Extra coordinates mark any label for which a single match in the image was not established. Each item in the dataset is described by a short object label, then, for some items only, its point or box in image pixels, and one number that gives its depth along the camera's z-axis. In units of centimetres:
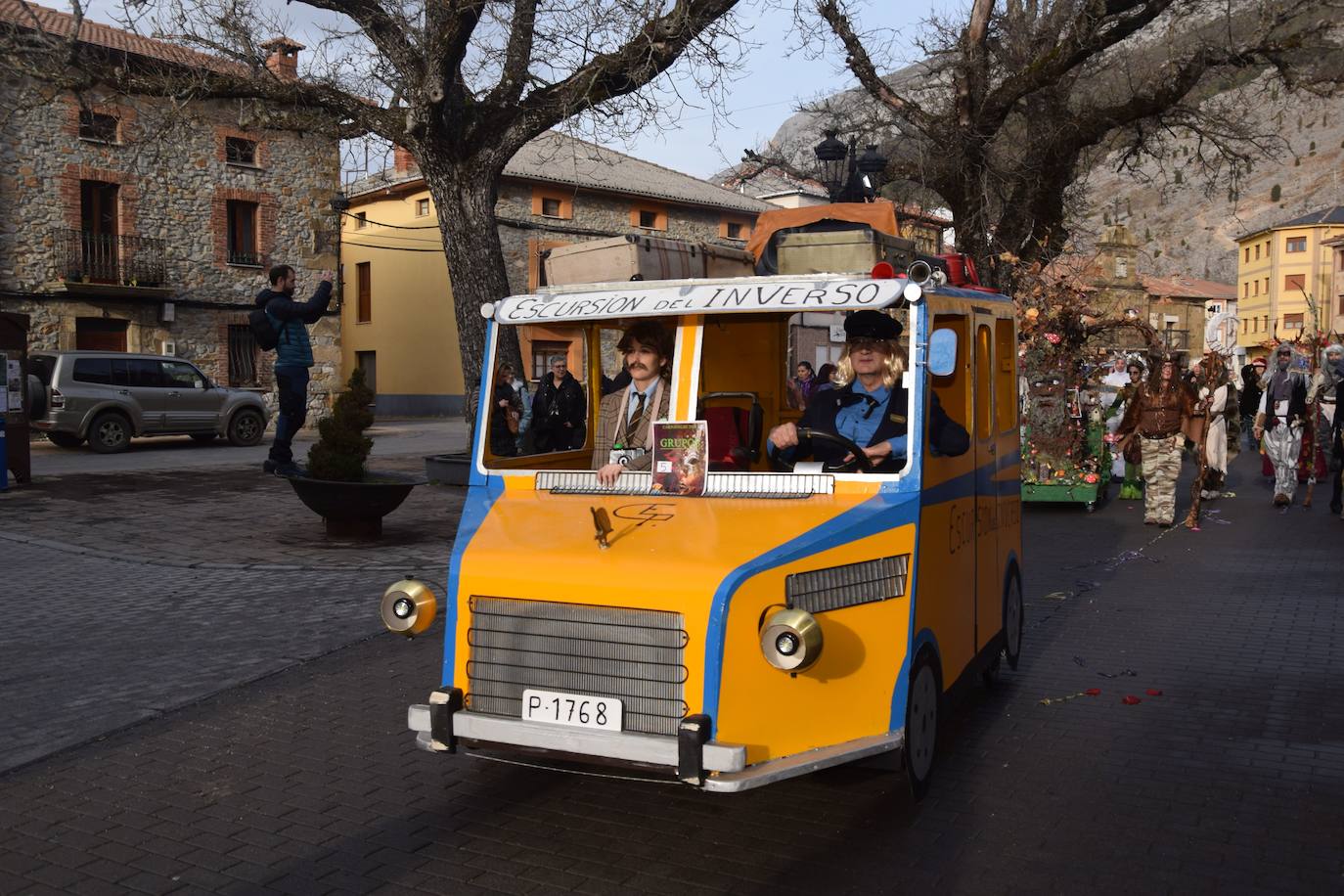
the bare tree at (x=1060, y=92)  2106
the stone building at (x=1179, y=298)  8417
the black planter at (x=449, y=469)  1748
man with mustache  543
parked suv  2419
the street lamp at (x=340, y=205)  3325
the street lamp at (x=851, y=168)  1777
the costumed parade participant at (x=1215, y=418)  1616
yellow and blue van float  417
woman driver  516
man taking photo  1088
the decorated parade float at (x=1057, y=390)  1586
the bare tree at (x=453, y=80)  1410
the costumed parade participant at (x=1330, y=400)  1485
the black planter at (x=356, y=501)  1139
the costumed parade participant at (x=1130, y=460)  1719
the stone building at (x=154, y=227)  2792
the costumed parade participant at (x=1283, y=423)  1594
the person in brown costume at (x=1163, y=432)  1425
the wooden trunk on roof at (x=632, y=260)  605
